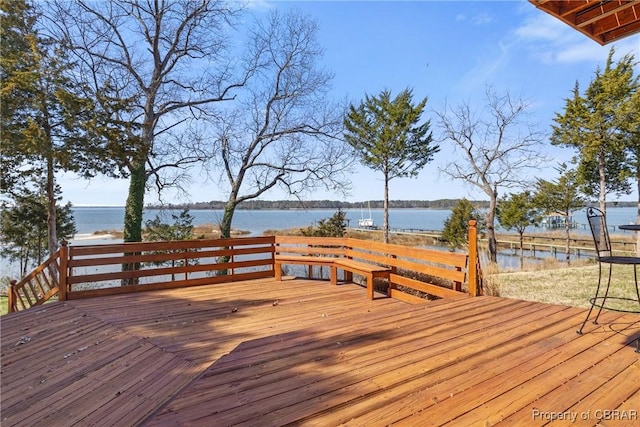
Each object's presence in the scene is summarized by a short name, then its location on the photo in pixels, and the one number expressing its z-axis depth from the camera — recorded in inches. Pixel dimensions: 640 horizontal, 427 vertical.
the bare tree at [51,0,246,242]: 369.1
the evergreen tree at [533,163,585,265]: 645.3
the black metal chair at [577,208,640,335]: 95.0
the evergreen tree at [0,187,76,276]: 454.3
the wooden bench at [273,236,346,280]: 234.4
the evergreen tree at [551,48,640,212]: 506.6
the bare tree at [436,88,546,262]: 579.2
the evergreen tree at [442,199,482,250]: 898.1
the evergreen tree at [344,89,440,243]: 665.0
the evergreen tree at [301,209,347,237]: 473.7
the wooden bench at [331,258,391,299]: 193.5
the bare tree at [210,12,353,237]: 483.5
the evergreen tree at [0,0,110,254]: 300.1
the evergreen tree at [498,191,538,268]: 724.7
